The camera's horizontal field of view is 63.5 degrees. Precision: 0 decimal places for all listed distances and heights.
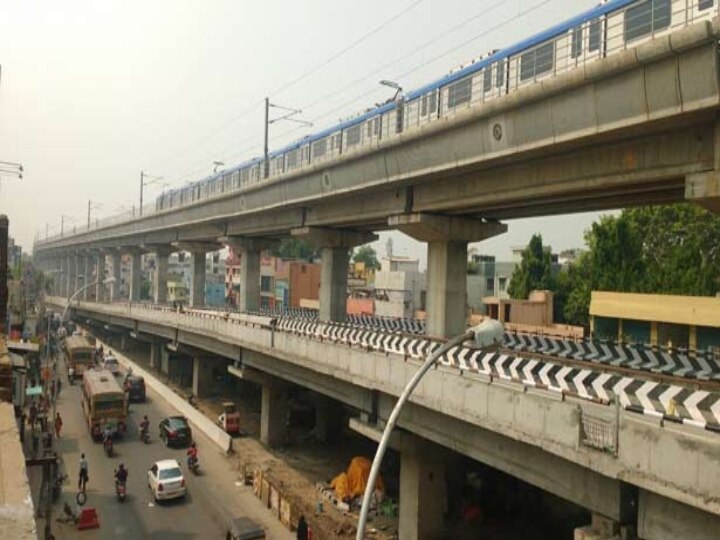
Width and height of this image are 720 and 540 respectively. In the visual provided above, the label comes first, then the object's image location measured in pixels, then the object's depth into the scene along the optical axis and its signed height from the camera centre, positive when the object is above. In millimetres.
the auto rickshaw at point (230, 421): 33312 -7978
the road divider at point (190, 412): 31292 -8245
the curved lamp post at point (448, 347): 8453 -888
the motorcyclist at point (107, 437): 29094 -8025
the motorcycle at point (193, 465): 27156 -8562
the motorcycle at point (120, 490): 23578 -8551
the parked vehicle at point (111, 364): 48778 -7333
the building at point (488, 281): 74750 +926
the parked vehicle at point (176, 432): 30880 -8109
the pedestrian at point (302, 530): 19375 -8248
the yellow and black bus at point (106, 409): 31406 -7054
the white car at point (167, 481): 23406 -8168
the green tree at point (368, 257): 151375 +7586
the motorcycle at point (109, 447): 29047 -8355
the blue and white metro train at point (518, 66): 14406 +7109
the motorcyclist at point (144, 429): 31859 -8154
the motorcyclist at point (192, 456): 27225 -8250
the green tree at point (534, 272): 60281 +1787
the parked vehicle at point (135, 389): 40438 -7575
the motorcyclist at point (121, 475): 23812 -8032
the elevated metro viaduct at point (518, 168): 13220 +4013
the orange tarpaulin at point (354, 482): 23641 -8124
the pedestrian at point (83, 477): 23514 -8046
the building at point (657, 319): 34281 -1677
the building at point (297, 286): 74875 -232
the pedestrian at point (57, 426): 30997 -7964
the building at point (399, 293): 67500 -808
